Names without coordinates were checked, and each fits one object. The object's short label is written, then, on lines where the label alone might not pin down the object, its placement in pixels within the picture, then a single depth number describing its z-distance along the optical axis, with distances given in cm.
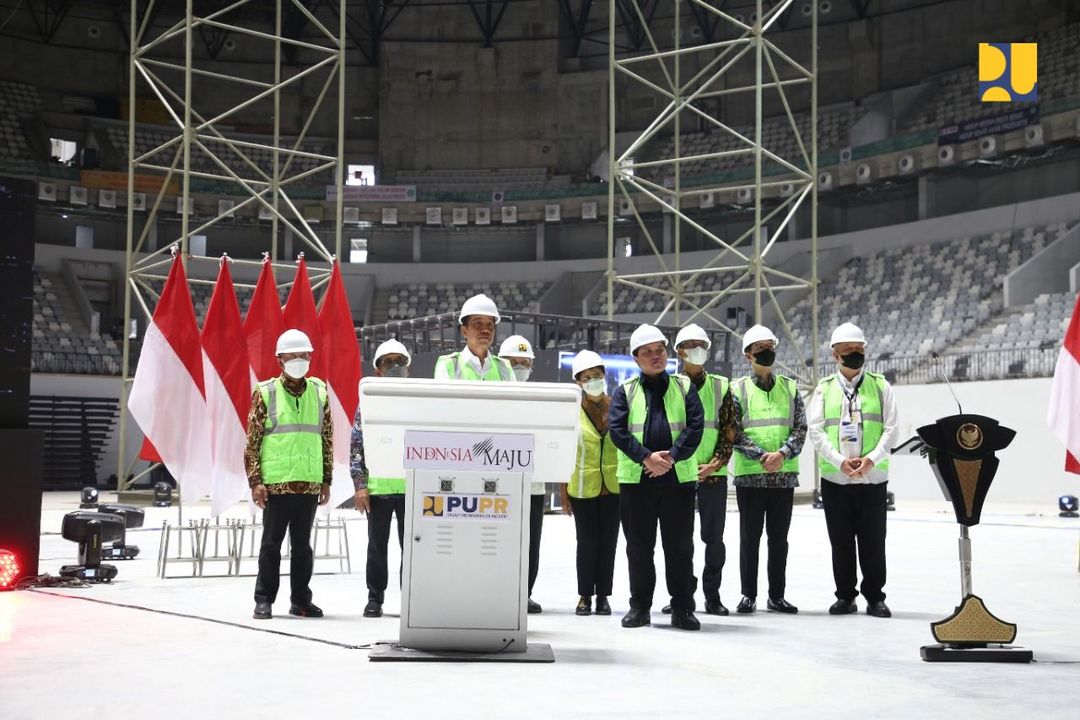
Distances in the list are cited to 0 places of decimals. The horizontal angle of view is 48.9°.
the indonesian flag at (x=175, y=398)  933
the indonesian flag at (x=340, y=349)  1092
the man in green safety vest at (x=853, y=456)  716
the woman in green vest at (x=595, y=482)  720
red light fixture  759
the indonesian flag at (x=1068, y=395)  989
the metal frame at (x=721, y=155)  1983
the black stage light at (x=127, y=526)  1022
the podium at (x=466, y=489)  504
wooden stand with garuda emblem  534
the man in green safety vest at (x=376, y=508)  678
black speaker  763
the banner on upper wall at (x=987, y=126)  3058
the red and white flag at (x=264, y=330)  1093
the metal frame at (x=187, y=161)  1817
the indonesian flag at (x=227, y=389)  938
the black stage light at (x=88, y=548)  835
